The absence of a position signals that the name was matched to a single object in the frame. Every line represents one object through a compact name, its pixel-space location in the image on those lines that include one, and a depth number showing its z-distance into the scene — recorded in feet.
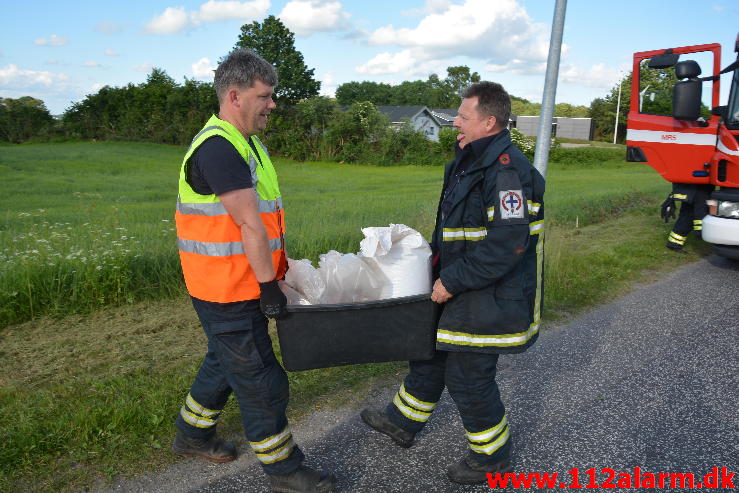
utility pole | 19.70
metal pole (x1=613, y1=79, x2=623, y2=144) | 179.91
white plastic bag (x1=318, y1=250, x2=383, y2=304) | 8.87
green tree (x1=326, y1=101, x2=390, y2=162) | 114.42
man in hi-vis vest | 7.93
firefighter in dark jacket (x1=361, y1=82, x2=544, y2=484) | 8.46
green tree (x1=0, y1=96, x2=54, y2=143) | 144.46
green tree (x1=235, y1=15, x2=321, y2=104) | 143.54
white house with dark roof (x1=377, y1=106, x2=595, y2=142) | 191.93
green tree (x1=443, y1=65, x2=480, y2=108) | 341.82
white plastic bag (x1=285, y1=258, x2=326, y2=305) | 8.82
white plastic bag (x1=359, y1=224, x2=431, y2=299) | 8.87
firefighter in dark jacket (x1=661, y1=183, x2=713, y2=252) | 25.86
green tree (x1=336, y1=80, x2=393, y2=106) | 349.82
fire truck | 22.26
